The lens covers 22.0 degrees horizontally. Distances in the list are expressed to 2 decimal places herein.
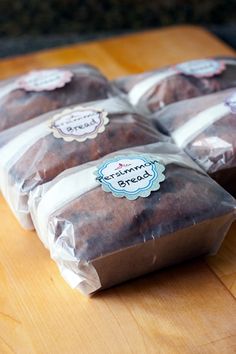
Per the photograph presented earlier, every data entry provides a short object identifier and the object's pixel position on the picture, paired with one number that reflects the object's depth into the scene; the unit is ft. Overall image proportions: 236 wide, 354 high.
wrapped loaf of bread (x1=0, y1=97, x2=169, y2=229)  2.61
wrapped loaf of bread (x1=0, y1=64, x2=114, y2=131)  3.01
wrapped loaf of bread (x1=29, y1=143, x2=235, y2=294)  2.25
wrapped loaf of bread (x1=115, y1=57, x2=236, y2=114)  3.15
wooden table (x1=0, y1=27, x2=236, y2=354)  2.17
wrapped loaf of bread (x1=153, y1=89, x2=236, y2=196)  2.69
